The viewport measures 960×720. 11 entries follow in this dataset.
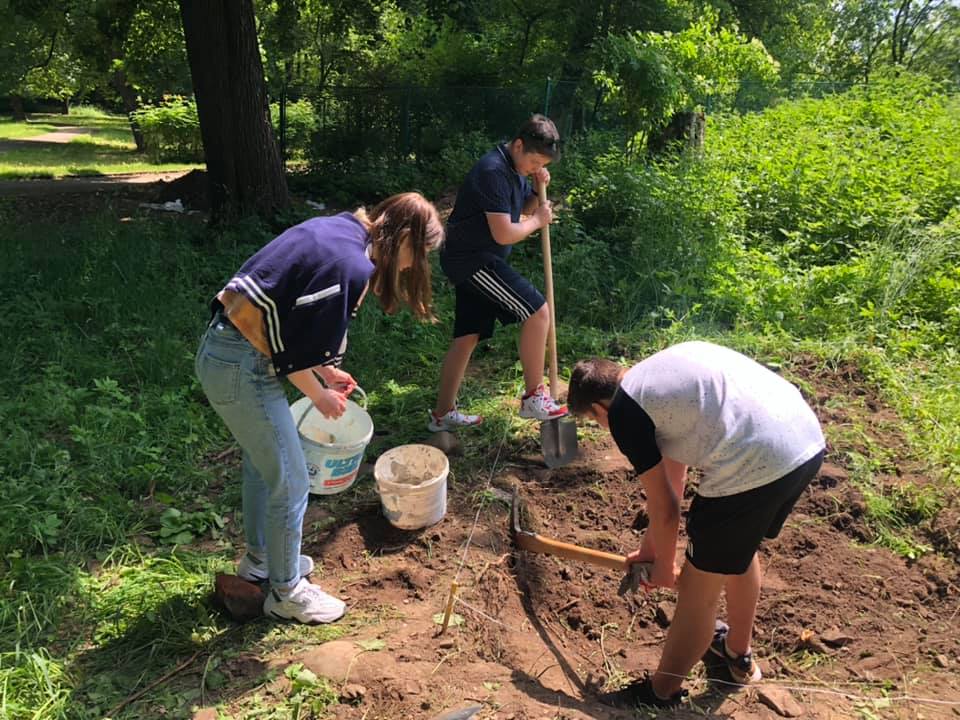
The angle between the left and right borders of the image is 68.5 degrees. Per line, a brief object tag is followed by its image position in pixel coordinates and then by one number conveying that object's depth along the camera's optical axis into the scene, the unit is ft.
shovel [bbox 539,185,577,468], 13.44
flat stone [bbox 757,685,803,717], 8.56
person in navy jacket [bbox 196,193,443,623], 7.63
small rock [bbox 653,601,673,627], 10.44
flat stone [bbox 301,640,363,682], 8.31
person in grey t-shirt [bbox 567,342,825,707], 7.25
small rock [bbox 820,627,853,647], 9.82
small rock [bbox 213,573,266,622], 9.23
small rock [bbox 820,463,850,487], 12.71
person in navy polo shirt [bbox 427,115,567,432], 12.45
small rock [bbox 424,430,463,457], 13.78
